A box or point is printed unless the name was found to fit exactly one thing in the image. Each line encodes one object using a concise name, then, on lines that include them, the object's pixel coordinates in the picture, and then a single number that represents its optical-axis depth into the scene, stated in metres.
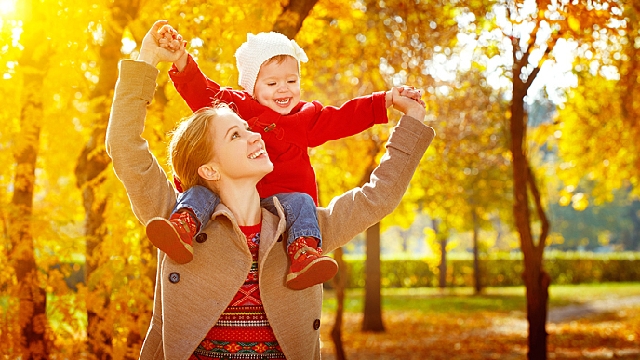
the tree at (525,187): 7.27
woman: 2.26
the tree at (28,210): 6.34
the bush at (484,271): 28.03
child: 2.33
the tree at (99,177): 6.25
